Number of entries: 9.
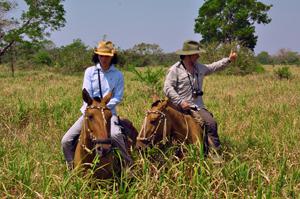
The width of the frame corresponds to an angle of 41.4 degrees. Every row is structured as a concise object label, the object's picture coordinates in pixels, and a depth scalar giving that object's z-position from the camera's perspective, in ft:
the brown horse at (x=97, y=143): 14.19
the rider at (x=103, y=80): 17.52
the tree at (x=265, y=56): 274.05
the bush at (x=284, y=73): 70.77
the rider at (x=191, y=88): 20.17
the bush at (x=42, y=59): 147.64
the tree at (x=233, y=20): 152.40
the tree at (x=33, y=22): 92.12
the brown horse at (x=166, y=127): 17.20
